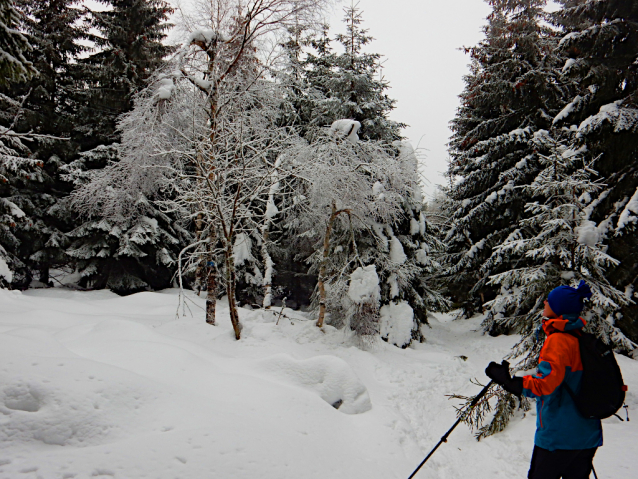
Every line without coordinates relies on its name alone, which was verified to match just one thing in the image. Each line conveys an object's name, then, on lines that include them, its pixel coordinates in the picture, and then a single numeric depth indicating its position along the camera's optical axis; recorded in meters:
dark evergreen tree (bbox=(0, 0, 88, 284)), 13.80
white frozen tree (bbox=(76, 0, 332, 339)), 7.50
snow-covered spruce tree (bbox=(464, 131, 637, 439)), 5.79
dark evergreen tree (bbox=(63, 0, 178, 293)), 13.67
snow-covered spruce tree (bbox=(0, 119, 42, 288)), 11.75
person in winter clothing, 2.55
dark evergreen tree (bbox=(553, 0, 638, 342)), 6.14
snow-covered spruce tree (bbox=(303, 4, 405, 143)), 11.44
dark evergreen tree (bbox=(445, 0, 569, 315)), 11.80
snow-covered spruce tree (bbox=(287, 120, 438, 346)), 9.08
